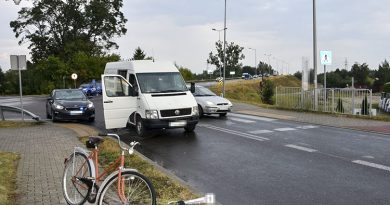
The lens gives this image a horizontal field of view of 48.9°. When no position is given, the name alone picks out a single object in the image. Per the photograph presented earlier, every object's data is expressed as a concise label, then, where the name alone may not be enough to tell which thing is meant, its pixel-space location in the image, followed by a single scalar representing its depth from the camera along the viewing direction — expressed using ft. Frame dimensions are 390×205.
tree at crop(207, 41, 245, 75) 321.11
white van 42.96
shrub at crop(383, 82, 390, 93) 143.24
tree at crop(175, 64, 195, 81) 233.55
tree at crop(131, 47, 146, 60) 218.38
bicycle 15.60
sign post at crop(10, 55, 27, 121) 57.00
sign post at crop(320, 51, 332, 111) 69.82
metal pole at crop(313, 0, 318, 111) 74.38
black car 60.29
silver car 62.90
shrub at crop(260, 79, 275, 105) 111.04
